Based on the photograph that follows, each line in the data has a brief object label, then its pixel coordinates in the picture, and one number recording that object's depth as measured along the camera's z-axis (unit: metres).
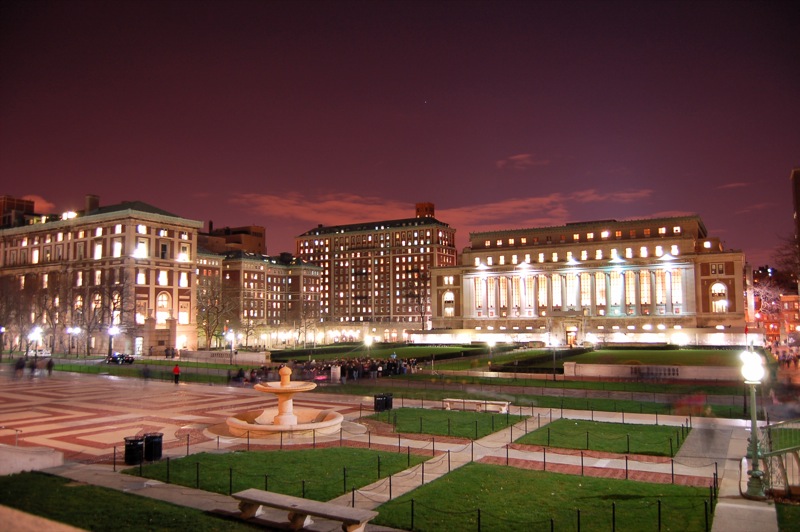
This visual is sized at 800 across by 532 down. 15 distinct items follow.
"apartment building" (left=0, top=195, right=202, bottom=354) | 87.25
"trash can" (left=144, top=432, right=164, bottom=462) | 21.31
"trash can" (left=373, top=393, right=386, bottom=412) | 33.34
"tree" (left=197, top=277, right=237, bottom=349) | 100.56
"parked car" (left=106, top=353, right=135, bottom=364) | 67.00
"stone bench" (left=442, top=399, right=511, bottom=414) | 32.94
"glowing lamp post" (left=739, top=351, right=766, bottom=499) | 16.80
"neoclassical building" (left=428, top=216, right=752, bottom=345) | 116.81
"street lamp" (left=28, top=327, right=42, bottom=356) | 86.12
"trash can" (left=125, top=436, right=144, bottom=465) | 21.06
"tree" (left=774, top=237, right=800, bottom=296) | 68.94
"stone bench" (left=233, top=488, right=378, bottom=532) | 13.48
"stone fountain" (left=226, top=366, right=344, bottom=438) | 25.80
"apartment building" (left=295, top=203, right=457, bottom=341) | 186.88
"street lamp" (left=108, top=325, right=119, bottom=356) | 78.80
